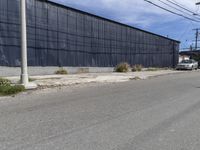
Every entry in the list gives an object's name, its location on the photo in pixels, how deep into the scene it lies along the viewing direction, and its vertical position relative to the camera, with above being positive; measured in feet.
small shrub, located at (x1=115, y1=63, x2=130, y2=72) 55.35 -0.53
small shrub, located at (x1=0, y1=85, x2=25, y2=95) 21.64 -3.08
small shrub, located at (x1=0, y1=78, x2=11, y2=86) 23.60 -2.33
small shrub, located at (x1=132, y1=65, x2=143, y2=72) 60.53 -0.59
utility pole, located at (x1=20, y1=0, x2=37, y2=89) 24.04 +2.77
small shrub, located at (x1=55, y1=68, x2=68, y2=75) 43.74 -1.23
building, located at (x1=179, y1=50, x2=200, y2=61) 104.43 +8.07
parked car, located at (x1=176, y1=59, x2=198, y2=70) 70.93 +0.61
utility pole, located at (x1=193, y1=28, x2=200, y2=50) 131.52 +23.91
